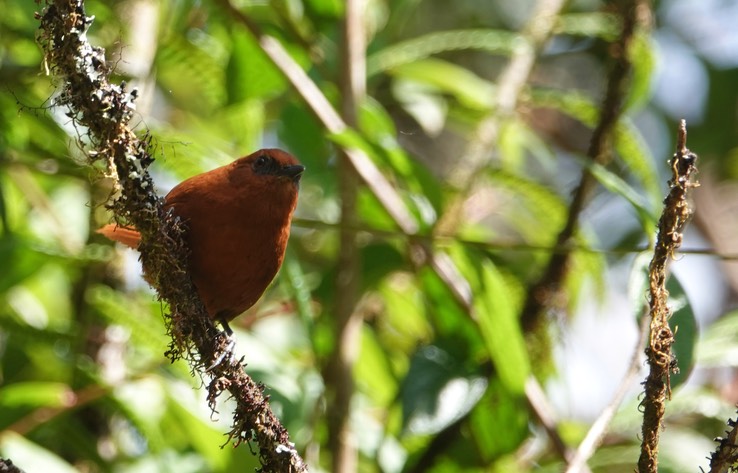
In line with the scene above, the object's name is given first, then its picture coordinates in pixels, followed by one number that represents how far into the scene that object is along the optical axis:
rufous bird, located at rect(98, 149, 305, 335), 5.38
